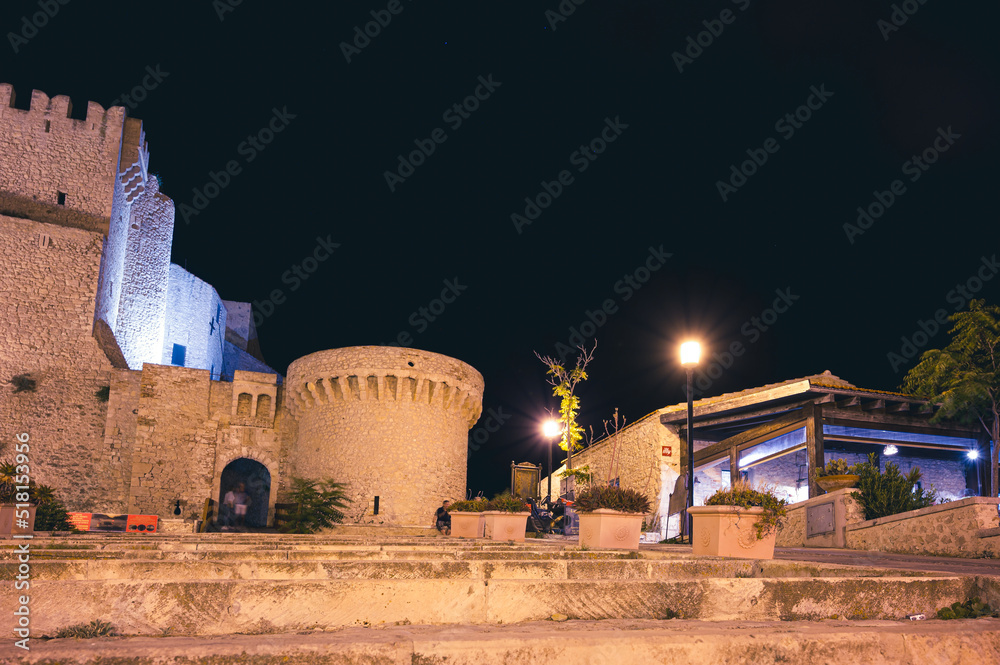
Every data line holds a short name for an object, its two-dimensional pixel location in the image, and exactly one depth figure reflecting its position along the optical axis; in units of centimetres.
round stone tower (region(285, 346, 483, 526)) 2092
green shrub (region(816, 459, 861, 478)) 1232
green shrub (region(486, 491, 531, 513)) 1139
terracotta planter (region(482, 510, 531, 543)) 1126
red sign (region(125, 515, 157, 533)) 1661
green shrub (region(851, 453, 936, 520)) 1098
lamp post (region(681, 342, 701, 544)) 1192
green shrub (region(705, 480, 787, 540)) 753
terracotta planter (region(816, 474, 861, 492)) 1191
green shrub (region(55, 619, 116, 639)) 278
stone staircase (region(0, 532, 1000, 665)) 271
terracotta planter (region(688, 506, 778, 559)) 740
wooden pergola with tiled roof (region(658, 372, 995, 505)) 1756
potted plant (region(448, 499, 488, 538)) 1252
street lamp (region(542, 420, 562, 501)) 1838
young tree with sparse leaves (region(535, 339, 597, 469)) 1878
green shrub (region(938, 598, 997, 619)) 385
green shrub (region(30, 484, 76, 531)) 1423
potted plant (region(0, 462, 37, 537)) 969
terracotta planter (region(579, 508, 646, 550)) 866
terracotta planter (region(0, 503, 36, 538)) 962
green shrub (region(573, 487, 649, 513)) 884
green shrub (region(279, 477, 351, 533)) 1983
